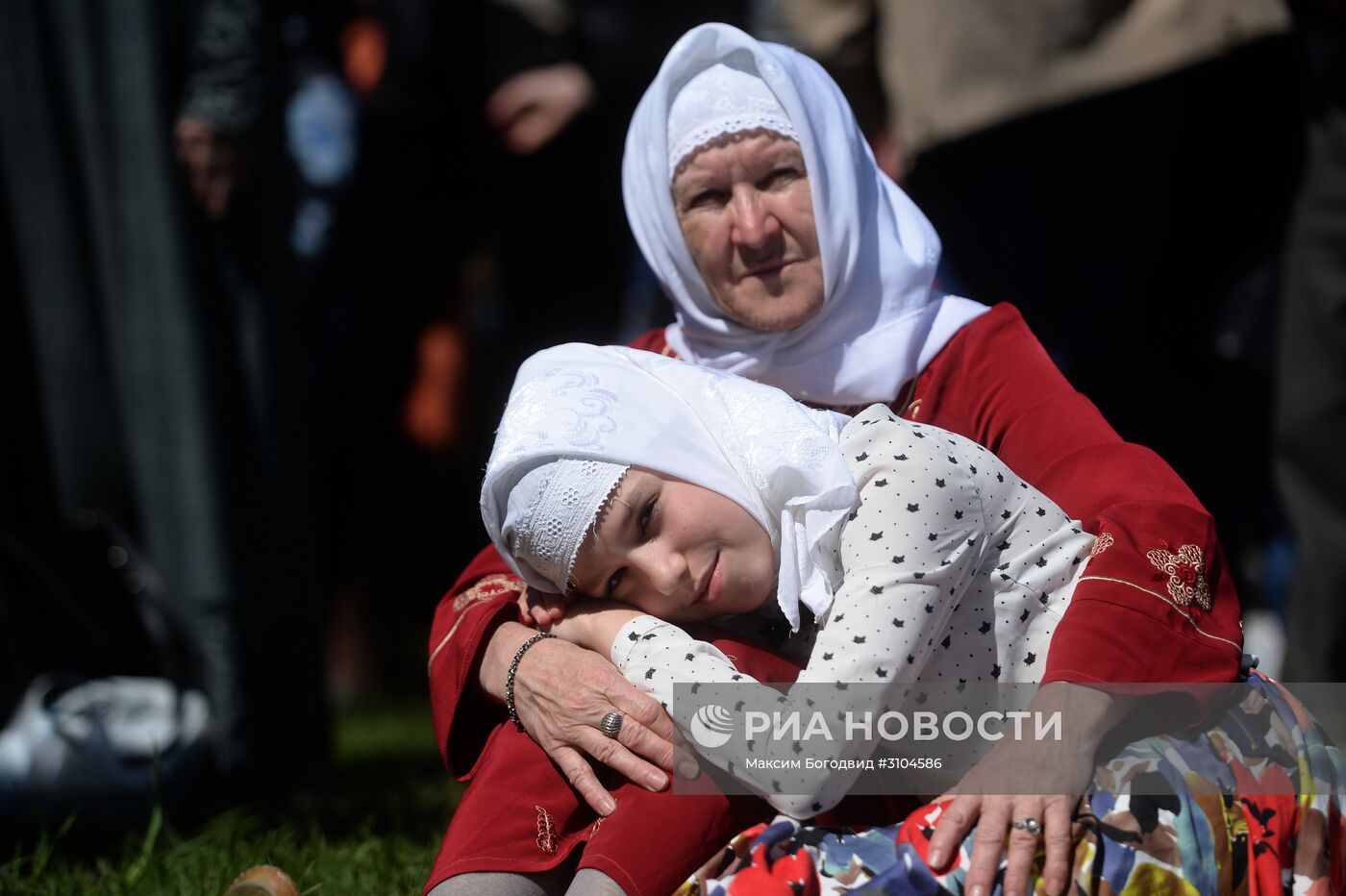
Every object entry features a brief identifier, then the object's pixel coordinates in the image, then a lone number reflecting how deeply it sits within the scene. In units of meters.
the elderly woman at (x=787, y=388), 4.85
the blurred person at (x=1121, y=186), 9.67
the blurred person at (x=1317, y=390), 8.87
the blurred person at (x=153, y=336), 8.84
